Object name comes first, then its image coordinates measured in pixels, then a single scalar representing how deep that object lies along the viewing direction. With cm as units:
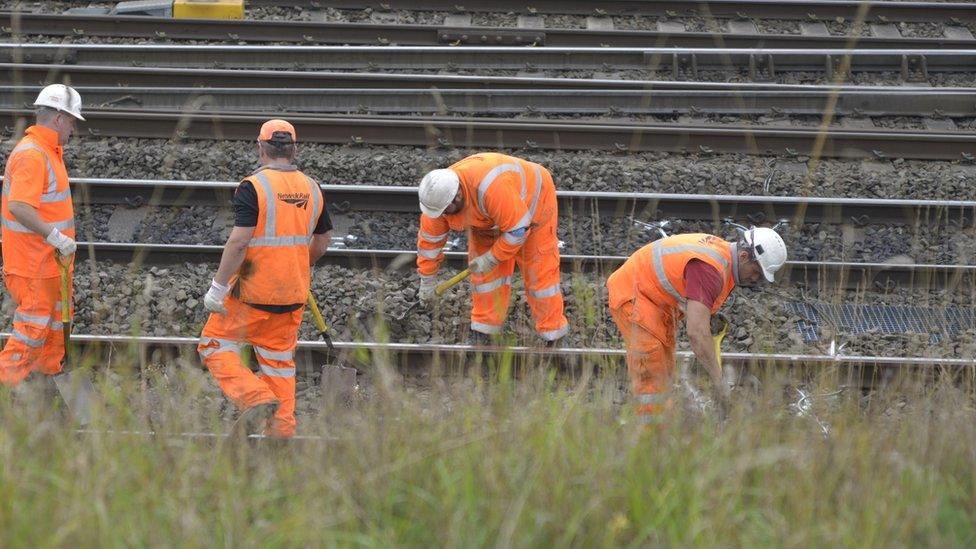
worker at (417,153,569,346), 1328
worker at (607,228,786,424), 1100
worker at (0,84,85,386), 1252
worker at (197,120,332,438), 1138
